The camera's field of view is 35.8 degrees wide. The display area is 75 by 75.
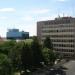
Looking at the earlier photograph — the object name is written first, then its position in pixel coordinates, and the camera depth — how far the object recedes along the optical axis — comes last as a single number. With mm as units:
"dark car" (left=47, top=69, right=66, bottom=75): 20577
